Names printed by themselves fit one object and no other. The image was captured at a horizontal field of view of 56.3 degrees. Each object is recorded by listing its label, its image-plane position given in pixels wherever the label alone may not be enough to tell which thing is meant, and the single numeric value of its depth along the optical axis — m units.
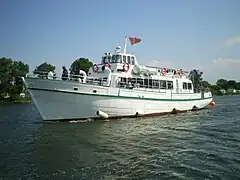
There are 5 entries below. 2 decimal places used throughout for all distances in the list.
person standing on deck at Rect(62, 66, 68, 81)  16.88
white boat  15.97
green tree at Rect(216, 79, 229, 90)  131.60
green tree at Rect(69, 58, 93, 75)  66.12
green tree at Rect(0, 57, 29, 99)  58.83
